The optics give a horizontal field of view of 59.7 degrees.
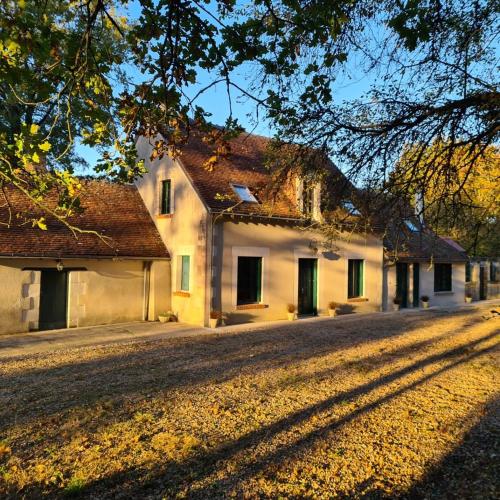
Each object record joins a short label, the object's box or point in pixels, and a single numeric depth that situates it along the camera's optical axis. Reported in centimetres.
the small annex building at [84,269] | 1237
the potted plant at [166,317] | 1471
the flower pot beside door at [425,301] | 2062
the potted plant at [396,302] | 1923
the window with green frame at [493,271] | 2556
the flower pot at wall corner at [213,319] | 1341
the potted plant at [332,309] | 1669
